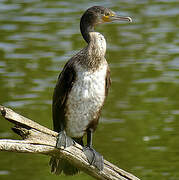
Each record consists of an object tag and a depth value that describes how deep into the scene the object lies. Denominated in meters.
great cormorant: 13.43
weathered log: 11.37
